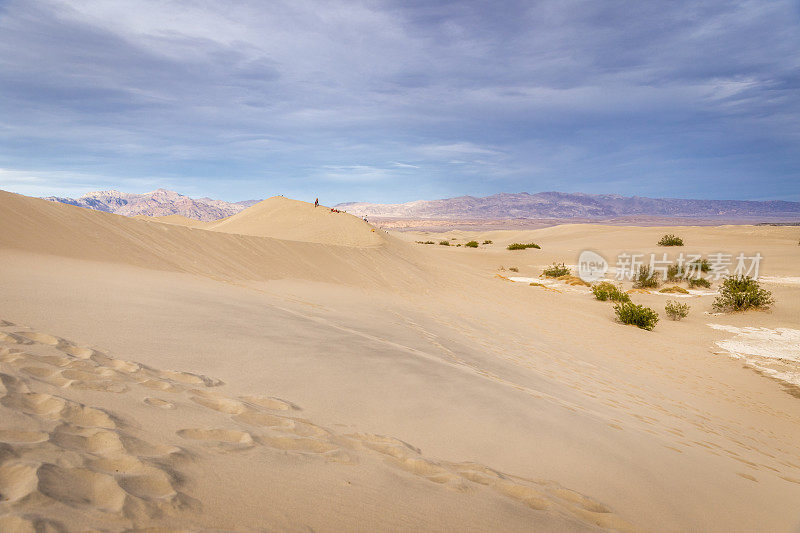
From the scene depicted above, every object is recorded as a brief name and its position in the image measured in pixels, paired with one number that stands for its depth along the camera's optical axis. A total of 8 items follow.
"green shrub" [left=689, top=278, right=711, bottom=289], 18.89
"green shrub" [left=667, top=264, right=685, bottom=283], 20.17
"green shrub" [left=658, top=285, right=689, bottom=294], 18.08
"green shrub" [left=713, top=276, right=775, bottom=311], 12.98
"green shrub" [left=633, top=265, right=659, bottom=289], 19.62
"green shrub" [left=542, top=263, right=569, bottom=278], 22.18
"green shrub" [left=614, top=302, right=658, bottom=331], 11.53
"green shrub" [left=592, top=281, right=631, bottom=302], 15.08
